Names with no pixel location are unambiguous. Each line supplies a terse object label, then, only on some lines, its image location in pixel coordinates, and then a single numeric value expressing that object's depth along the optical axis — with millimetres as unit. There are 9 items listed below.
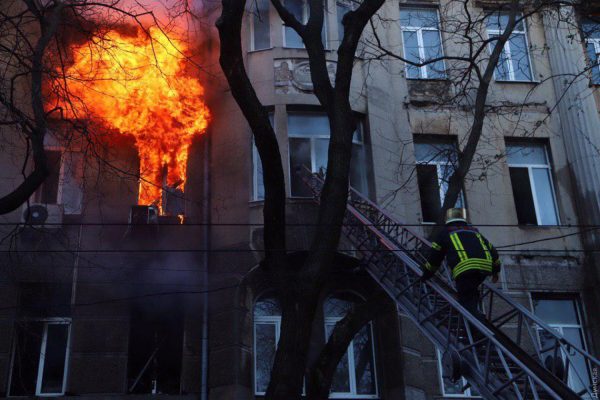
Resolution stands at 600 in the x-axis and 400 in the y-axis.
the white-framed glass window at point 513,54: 16016
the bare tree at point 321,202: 7965
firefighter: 8500
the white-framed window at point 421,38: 15820
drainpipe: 11875
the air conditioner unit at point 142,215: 12727
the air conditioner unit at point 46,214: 12578
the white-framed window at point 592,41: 16575
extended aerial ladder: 7480
